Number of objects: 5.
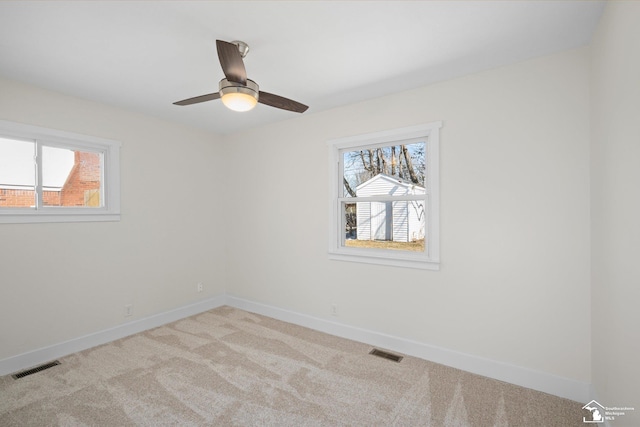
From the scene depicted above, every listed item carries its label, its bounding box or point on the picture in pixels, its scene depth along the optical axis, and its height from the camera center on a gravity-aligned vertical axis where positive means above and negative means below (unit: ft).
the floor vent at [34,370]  8.45 -4.50
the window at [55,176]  9.00 +1.31
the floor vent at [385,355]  9.40 -4.49
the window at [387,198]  9.44 +0.58
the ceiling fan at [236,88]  5.66 +2.82
